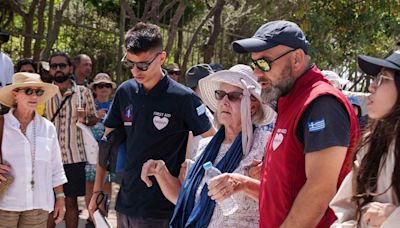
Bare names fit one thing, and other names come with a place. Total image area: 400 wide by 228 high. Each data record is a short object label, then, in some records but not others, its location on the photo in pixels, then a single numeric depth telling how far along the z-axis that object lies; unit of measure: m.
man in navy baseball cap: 2.75
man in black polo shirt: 4.32
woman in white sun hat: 3.46
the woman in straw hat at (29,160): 5.00
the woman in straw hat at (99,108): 7.30
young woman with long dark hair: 2.47
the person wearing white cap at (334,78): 5.21
